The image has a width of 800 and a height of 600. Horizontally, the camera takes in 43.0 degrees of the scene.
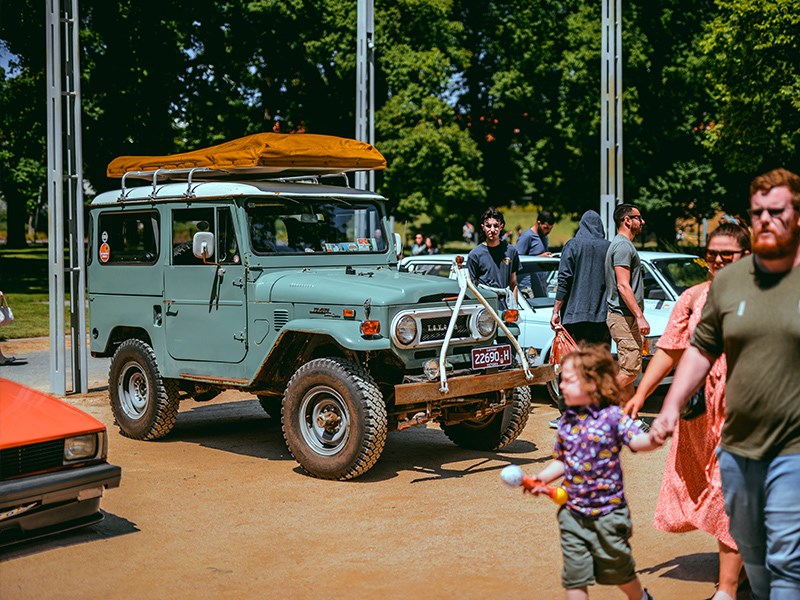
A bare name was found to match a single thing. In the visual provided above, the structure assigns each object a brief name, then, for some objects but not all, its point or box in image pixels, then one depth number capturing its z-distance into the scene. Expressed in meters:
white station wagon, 11.55
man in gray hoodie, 9.30
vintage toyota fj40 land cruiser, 7.80
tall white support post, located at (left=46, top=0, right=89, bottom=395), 12.17
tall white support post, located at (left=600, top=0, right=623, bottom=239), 15.82
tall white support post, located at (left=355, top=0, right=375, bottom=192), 16.05
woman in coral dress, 4.97
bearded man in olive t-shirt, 3.71
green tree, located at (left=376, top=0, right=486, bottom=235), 34.84
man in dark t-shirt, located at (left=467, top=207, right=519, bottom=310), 10.05
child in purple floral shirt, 4.27
